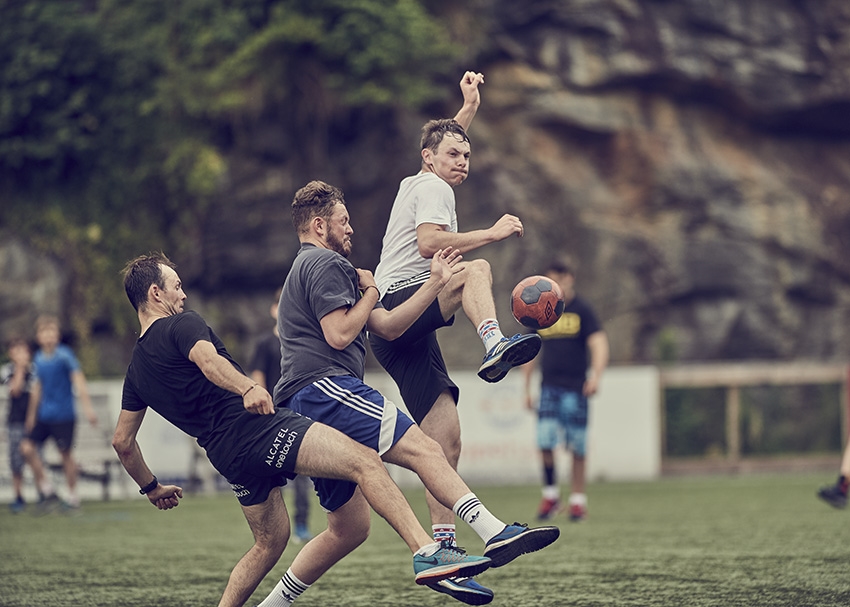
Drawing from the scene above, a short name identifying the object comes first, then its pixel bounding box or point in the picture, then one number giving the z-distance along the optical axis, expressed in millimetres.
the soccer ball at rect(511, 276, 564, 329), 12945
